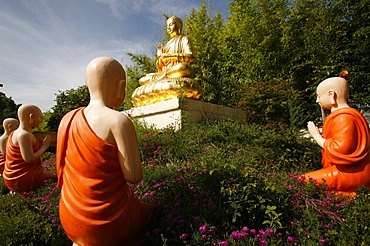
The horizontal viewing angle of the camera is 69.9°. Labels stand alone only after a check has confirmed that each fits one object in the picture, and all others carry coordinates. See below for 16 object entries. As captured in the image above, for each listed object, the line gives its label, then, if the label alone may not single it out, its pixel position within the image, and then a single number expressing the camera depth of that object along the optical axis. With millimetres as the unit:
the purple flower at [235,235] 1882
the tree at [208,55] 9906
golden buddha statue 5457
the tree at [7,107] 18673
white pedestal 5000
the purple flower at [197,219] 2113
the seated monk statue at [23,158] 3602
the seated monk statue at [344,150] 2629
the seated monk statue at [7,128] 4812
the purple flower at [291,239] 1877
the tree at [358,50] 7793
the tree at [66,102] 15338
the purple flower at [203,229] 1963
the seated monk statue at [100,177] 1765
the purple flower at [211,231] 1975
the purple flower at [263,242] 1804
